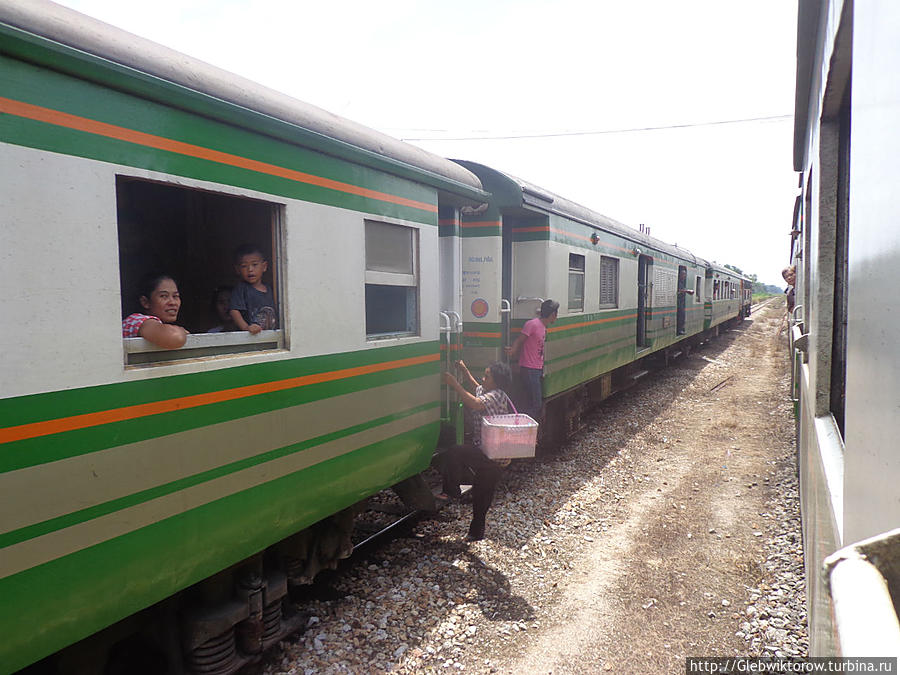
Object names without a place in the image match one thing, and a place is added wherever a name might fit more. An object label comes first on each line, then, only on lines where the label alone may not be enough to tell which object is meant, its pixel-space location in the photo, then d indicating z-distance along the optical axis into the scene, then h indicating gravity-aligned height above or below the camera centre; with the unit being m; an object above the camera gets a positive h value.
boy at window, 3.11 +0.03
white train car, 0.81 -0.13
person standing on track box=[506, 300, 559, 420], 6.41 -0.56
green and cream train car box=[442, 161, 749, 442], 6.26 +0.13
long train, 2.03 -0.25
